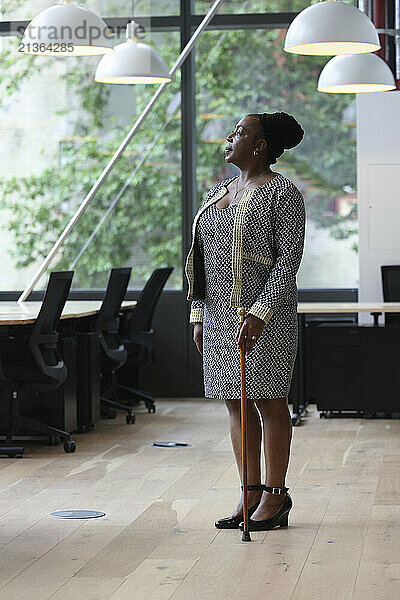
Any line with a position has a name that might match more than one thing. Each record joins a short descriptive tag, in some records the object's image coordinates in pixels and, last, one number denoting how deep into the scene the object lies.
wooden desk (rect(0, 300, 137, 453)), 8.79
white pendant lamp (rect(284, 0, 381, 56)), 8.12
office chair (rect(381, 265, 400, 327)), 11.32
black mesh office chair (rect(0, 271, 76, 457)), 8.53
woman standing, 5.65
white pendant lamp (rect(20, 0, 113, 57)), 8.62
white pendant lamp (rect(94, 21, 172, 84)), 9.73
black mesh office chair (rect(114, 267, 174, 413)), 10.77
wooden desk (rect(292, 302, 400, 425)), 10.13
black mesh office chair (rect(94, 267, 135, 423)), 10.00
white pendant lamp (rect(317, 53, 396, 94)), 9.97
